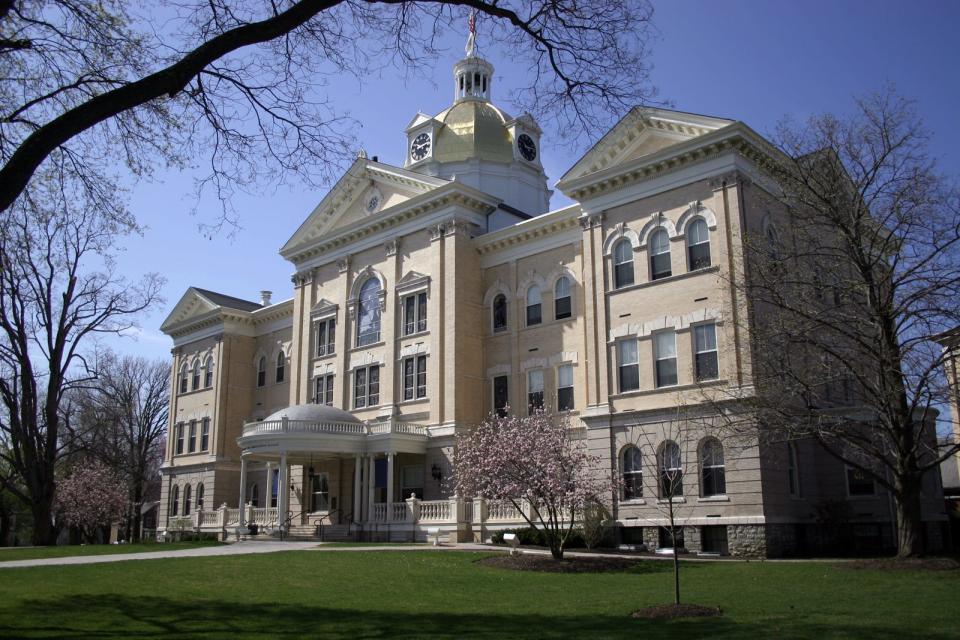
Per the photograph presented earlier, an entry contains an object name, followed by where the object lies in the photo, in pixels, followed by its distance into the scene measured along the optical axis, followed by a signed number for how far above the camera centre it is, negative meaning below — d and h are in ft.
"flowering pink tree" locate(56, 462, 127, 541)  189.16 +1.30
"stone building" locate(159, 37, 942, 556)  92.02 +21.73
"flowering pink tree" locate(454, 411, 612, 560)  76.74 +2.68
